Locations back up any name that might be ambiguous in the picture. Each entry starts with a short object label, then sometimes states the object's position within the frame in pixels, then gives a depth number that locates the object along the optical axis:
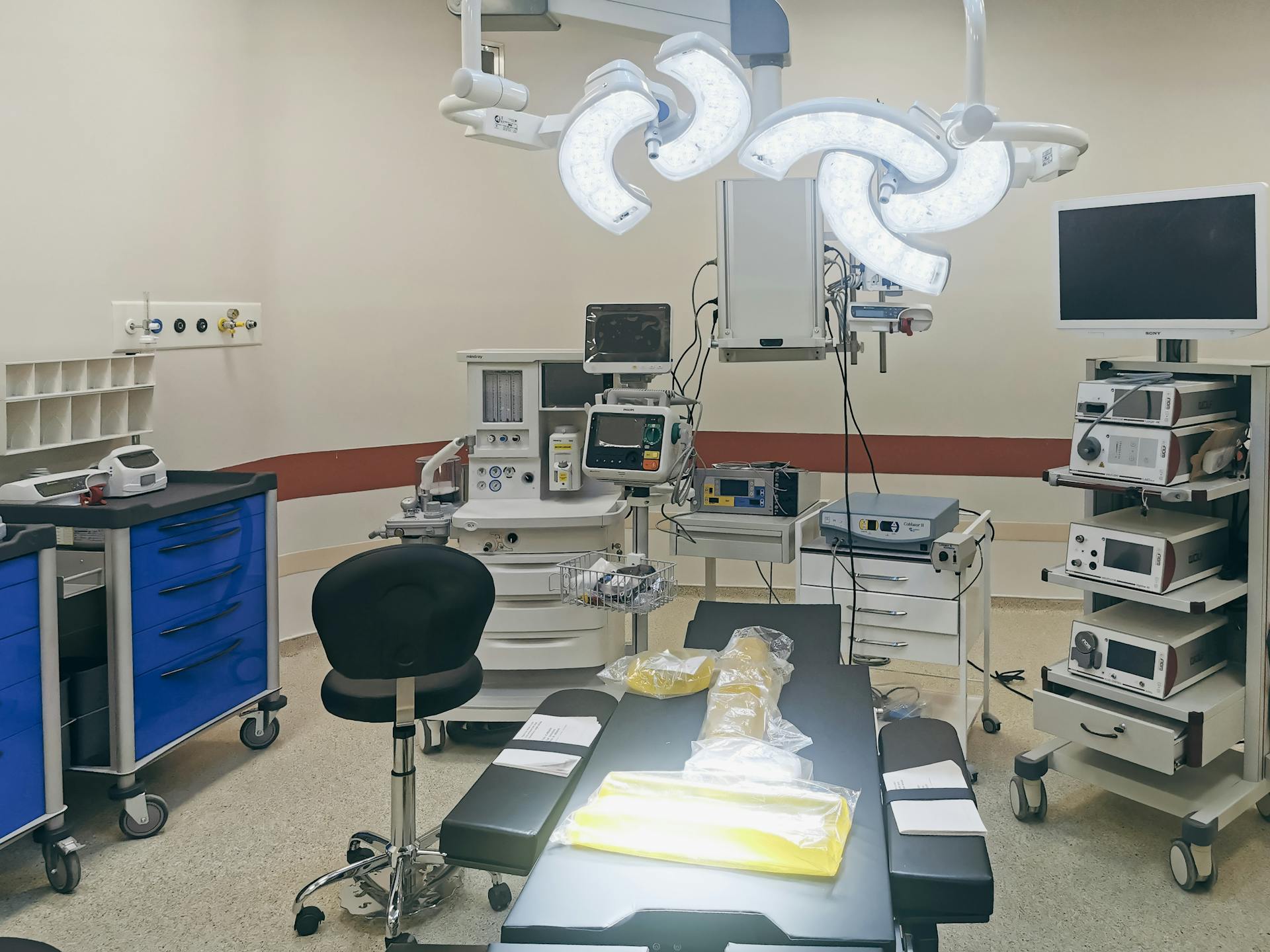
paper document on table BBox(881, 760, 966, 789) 1.94
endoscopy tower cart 2.71
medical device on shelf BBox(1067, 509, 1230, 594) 2.76
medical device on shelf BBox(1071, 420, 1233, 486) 2.69
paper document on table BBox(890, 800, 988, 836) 1.76
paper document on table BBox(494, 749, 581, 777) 2.02
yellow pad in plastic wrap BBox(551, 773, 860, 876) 1.64
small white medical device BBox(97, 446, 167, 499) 3.13
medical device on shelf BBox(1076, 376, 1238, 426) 2.68
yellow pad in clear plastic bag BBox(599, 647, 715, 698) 2.37
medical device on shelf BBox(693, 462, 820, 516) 3.57
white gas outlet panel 3.64
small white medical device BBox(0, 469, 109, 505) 2.98
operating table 1.49
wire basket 2.89
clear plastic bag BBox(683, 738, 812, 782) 1.92
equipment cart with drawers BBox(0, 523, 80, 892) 2.55
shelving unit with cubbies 3.07
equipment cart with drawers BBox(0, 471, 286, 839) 2.93
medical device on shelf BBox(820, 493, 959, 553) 3.29
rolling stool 2.25
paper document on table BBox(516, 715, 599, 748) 2.18
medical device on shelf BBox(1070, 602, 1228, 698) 2.78
